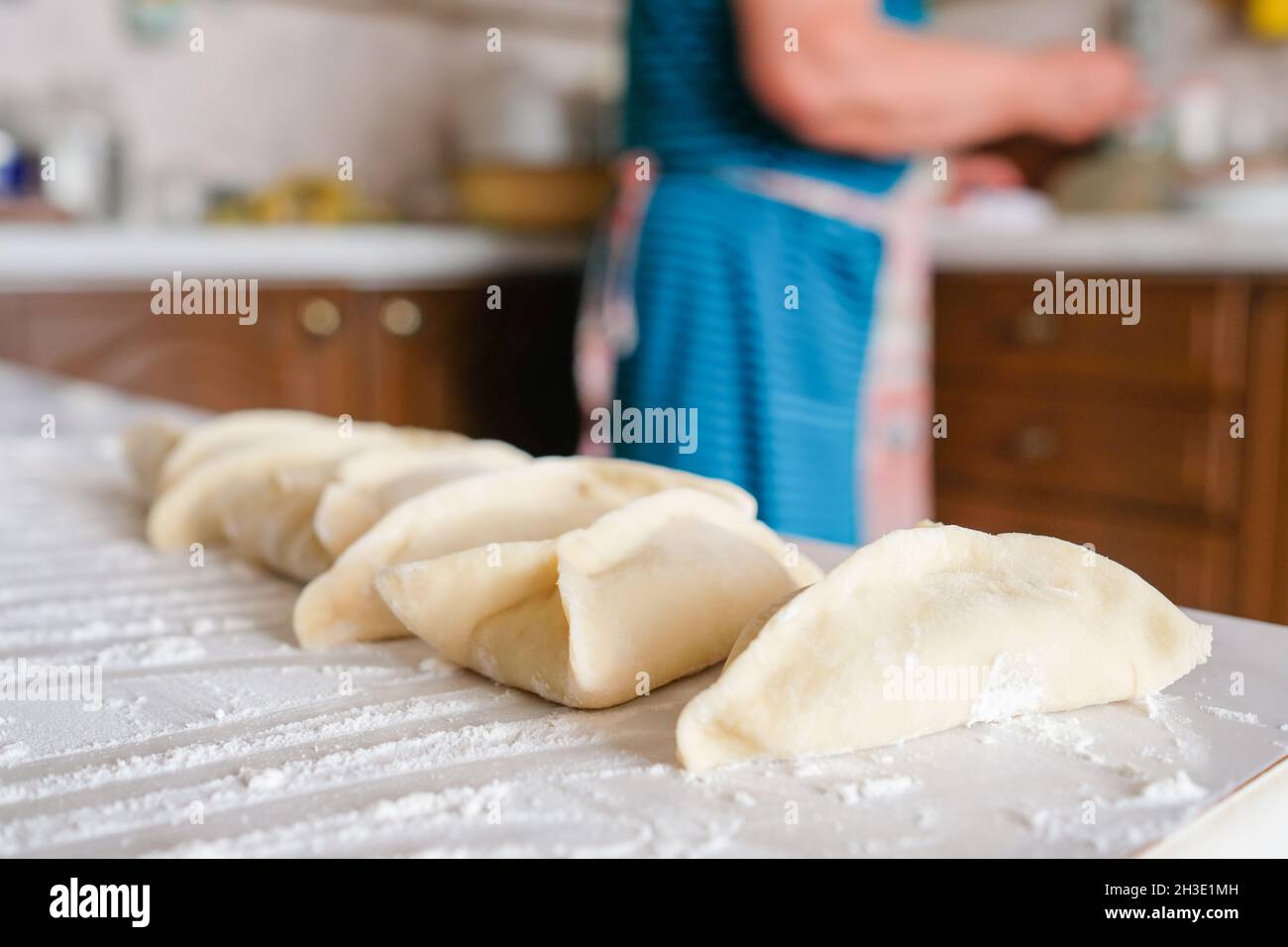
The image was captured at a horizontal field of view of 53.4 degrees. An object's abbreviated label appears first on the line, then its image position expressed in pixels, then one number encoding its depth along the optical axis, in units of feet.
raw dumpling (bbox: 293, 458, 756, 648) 1.90
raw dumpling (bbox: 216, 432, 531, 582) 2.19
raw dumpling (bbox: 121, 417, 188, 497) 2.93
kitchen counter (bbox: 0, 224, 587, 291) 6.12
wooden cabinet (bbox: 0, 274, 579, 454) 6.32
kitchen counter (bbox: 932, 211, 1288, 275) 5.35
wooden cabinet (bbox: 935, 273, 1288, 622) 5.47
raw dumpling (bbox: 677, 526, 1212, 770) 1.39
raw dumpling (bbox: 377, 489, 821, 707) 1.59
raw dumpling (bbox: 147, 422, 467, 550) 2.54
